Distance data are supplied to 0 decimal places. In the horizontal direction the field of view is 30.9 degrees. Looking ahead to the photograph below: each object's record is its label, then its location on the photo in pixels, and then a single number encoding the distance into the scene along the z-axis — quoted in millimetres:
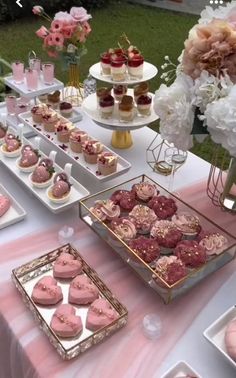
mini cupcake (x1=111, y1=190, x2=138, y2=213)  1187
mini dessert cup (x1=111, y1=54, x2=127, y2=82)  1512
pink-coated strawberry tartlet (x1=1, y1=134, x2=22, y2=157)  1432
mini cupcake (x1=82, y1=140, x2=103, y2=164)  1379
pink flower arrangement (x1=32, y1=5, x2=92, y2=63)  1663
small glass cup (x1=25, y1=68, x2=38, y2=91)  1679
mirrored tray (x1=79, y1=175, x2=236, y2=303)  993
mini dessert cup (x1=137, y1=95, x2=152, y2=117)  1498
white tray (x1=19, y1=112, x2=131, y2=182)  1354
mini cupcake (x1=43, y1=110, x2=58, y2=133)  1541
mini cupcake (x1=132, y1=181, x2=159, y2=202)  1223
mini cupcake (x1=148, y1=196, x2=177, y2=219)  1168
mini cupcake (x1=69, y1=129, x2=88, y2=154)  1431
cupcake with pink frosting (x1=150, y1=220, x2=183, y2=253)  1075
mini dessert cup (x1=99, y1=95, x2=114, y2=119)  1466
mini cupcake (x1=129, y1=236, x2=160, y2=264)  1026
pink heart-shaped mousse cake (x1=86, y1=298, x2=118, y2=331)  929
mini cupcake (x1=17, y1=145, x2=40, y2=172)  1367
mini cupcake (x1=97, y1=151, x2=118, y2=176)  1331
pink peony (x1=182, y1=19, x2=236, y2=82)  953
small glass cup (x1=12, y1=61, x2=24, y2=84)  1716
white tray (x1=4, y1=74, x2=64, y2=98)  1672
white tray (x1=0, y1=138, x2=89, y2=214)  1245
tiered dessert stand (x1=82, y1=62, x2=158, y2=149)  1465
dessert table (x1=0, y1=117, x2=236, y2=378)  892
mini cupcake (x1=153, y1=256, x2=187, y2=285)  972
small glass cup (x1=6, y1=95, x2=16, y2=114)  1709
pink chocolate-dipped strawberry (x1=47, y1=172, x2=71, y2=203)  1246
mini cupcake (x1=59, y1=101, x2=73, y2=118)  1710
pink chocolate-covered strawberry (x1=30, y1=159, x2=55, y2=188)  1301
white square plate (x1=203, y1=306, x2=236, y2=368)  896
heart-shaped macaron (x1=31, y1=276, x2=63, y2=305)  979
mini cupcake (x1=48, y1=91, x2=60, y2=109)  1753
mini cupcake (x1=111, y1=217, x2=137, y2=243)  1087
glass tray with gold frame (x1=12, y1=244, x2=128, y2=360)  896
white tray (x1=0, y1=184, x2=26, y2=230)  1229
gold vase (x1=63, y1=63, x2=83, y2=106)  1893
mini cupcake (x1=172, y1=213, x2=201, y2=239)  1108
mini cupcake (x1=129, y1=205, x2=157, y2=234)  1124
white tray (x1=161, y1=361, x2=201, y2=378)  852
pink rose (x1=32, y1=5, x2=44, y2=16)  1767
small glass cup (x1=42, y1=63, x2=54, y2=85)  1713
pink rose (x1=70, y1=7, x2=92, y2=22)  1676
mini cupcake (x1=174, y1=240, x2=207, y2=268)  1014
